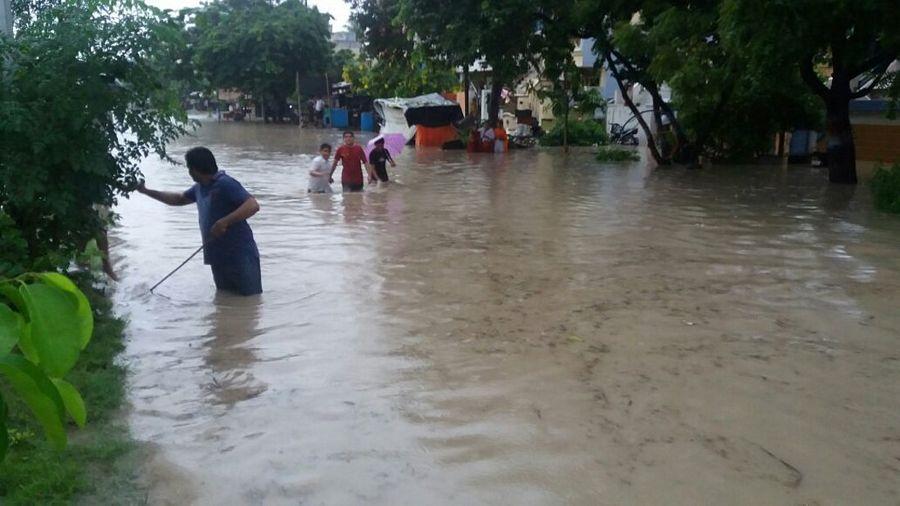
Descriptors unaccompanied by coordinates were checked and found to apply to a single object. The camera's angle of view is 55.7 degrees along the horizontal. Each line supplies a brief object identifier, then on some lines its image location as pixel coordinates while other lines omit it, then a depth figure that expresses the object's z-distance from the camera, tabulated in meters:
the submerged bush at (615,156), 24.05
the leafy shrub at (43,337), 1.38
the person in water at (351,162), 15.04
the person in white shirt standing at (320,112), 48.99
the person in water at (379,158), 16.58
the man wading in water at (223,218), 6.78
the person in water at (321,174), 14.94
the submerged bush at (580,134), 31.36
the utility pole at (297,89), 48.29
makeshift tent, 31.20
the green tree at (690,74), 16.53
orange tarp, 31.39
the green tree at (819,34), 12.38
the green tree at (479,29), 20.88
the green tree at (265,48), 49.59
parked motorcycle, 32.19
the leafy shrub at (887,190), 12.77
